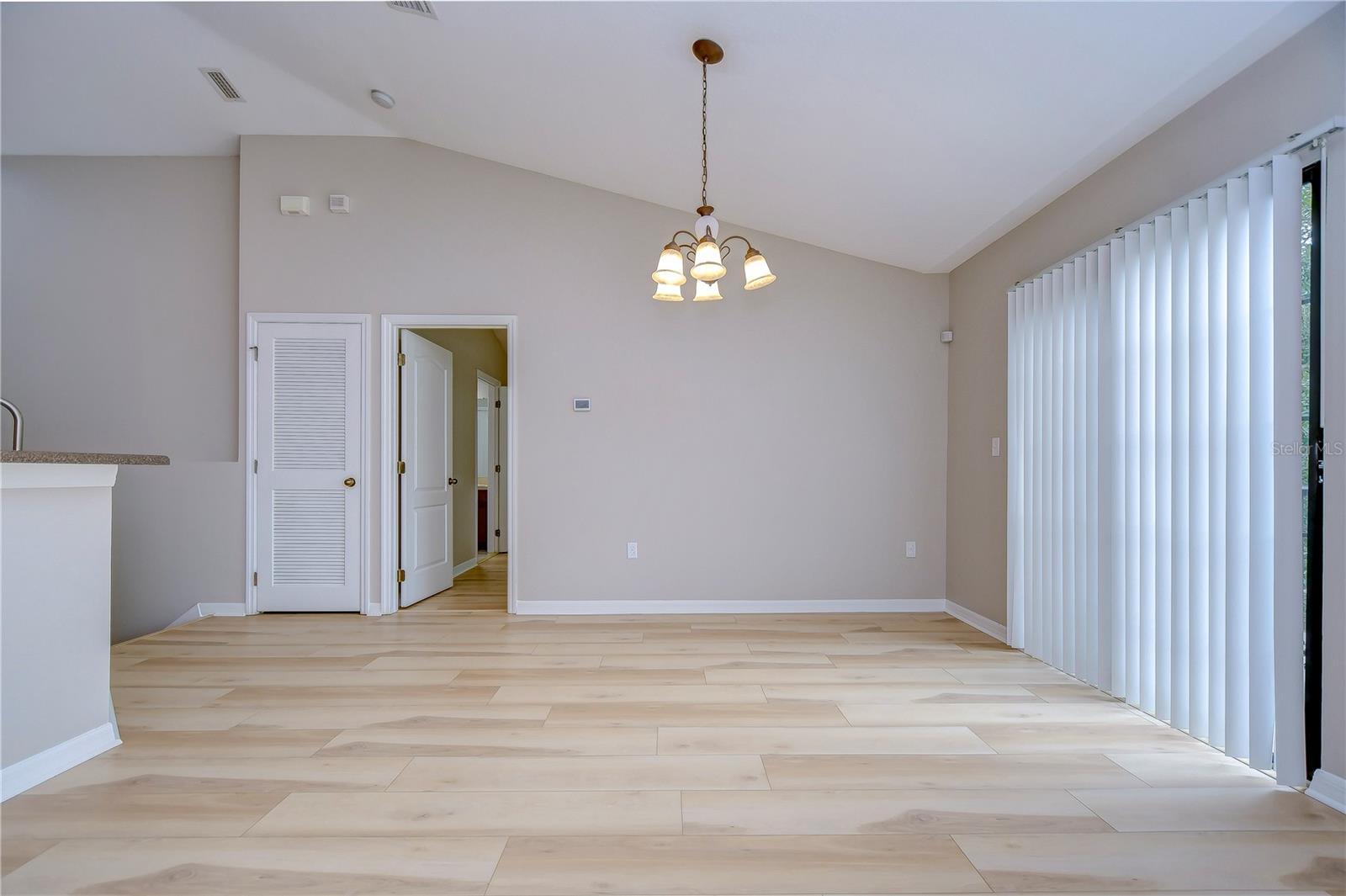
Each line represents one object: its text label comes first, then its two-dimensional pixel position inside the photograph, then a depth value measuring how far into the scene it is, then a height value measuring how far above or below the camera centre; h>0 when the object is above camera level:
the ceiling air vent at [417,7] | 3.12 +2.21
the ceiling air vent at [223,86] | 4.09 +2.42
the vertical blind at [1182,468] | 2.15 -0.07
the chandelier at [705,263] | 2.75 +0.85
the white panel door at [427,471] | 4.93 -0.17
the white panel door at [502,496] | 8.59 -0.62
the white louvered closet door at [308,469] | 4.72 -0.13
